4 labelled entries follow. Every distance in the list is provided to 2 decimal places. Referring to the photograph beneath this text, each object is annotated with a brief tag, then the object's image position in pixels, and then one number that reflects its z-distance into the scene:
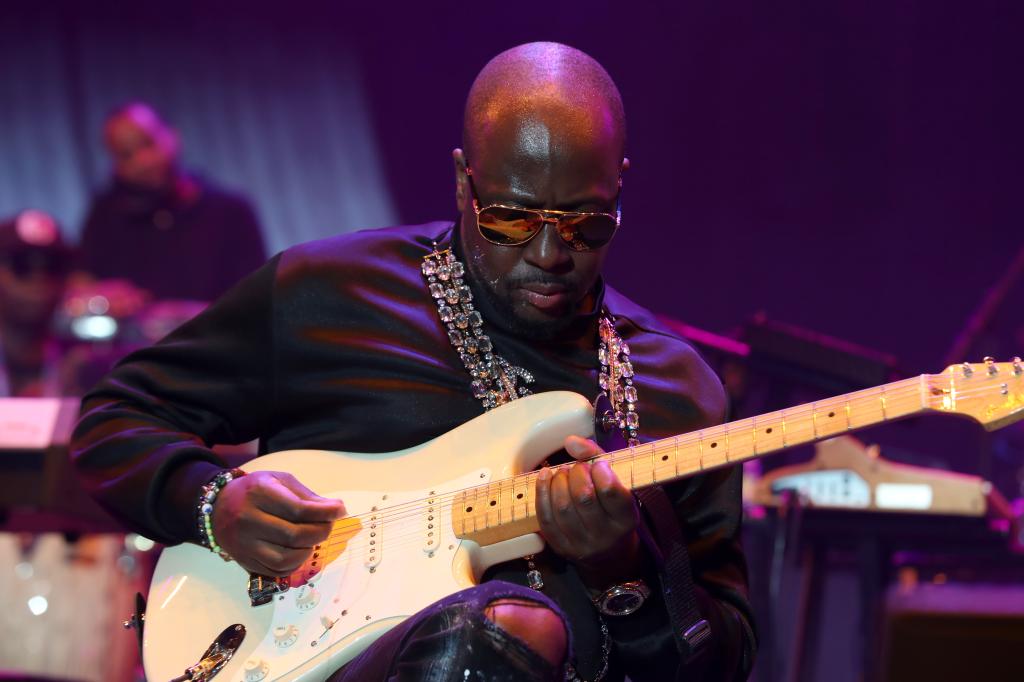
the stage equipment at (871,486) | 4.17
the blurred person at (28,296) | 6.00
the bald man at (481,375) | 2.57
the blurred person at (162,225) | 6.60
